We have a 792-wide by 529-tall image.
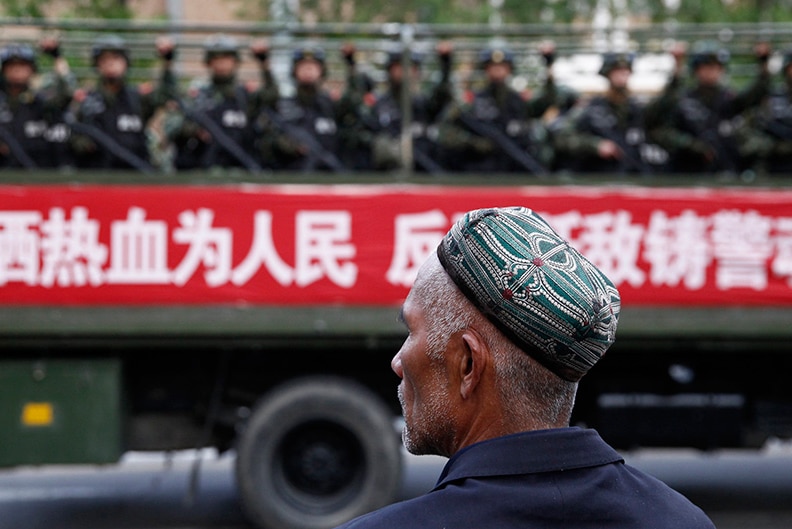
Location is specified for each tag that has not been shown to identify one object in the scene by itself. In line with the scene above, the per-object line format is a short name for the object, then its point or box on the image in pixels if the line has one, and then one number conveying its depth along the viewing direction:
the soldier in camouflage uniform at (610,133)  7.43
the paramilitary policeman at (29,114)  7.12
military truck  6.39
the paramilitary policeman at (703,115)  7.49
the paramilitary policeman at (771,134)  7.51
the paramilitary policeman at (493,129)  7.48
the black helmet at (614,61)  7.39
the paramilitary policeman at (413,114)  7.26
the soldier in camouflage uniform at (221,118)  7.28
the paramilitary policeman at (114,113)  7.14
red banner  6.40
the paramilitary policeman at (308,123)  7.27
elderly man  1.37
